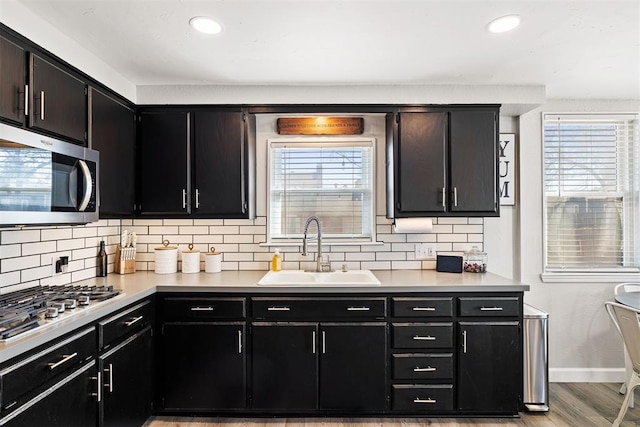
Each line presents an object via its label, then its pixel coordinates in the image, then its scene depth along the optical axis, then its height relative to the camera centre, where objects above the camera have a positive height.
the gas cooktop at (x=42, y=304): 1.47 -0.42
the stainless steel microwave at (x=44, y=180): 1.46 +0.15
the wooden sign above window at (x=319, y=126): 3.07 +0.72
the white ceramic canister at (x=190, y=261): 2.91 -0.37
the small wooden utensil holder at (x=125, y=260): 2.85 -0.35
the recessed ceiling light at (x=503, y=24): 1.88 +0.98
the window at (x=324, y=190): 3.13 +0.20
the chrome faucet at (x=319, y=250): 2.85 -0.28
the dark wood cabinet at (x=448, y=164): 2.79 +0.37
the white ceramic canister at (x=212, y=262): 2.93 -0.38
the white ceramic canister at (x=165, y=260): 2.89 -0.35
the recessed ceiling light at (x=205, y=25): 1.90 +0.99
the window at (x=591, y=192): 3.22 +0.18
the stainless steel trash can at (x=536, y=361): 2.58 -1.02
